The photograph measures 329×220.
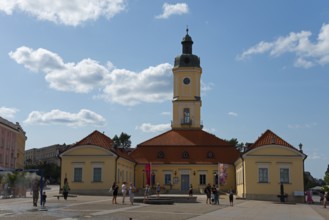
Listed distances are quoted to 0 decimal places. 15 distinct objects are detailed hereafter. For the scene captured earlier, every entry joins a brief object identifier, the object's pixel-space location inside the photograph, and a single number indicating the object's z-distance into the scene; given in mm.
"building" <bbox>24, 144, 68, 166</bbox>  168975
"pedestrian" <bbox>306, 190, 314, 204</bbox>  42625
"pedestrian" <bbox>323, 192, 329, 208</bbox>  34656
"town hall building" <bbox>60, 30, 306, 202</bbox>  45500
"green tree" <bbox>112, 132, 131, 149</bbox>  122144
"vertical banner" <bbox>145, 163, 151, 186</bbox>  45038
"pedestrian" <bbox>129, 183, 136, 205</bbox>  32125
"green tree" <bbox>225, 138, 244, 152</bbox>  105062
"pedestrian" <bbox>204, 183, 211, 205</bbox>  36653
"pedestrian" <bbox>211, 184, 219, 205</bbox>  35781
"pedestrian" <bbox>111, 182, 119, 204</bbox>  32650
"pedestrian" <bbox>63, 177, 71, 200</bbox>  35719
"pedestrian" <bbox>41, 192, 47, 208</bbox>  26762
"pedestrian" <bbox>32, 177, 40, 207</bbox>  28153
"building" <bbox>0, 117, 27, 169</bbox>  68562
